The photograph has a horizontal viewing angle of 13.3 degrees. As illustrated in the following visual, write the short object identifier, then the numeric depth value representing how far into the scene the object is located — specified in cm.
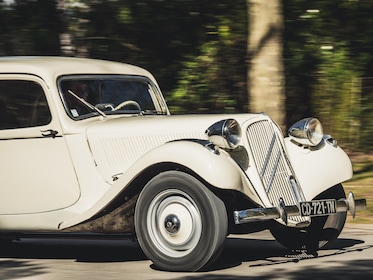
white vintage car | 1146
